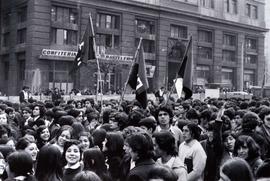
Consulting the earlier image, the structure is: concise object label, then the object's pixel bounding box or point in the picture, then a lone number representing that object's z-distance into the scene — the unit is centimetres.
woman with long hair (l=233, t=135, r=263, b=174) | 475
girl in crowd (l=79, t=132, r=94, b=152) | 569
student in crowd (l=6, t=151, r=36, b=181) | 396
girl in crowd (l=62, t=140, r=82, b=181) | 488
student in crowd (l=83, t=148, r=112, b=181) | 468
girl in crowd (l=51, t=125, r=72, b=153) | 608
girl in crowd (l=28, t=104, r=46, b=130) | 941
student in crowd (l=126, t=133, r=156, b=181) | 432
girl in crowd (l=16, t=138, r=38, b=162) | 522
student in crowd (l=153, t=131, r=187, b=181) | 462
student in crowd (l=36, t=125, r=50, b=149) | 670
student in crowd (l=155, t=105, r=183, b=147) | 692
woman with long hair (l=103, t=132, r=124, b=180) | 523
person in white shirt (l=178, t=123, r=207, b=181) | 528
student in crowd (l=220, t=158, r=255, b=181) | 337
